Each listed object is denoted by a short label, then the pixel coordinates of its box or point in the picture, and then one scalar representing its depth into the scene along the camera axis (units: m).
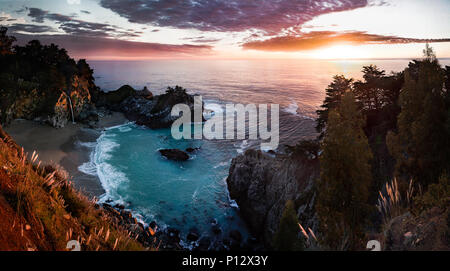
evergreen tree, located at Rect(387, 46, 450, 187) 13.38
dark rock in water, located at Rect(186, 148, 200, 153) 45.89
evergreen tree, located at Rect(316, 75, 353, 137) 26.85
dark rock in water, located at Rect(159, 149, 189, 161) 42.06
